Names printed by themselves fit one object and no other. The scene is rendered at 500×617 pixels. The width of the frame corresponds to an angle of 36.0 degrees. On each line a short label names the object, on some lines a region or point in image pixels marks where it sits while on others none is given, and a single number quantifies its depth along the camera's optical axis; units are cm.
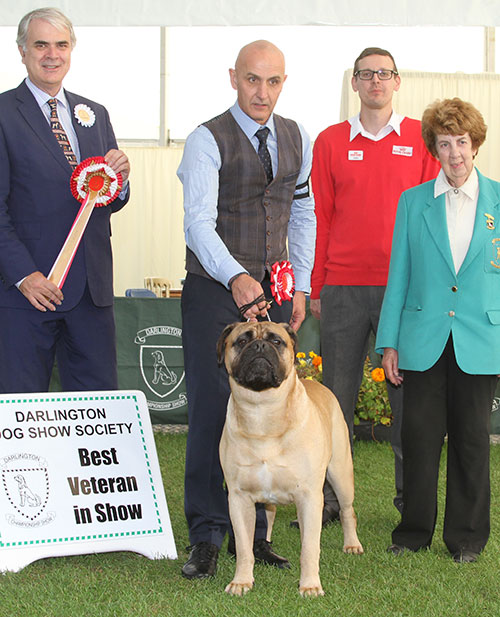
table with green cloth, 621
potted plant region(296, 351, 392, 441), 605
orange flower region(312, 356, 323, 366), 618
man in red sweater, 386
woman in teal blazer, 323
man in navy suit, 320
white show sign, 314
